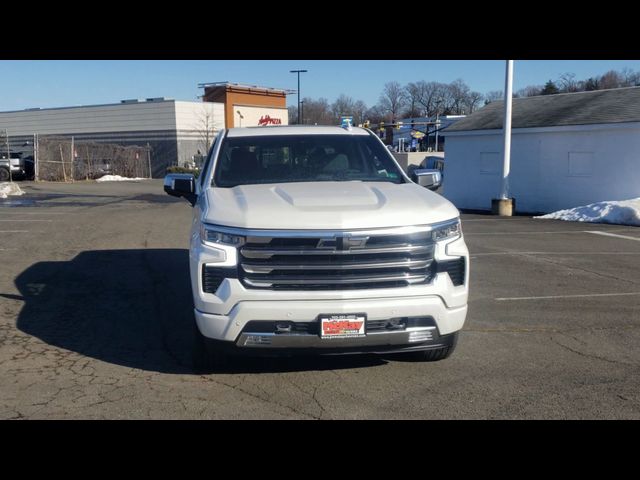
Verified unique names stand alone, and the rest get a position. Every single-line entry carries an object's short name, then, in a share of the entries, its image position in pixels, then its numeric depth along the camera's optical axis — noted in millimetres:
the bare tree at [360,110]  86438
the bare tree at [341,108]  82488
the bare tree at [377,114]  94312
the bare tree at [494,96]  100400
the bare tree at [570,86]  80869
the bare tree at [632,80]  80812
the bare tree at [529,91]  94250
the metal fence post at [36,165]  35438
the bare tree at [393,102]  100250
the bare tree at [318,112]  78944
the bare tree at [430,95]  101862
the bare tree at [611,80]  83438
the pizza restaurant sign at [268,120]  54719
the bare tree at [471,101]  102012
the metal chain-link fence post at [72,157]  37625
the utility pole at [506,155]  20828
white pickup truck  4477
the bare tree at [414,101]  102750
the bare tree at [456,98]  101375
